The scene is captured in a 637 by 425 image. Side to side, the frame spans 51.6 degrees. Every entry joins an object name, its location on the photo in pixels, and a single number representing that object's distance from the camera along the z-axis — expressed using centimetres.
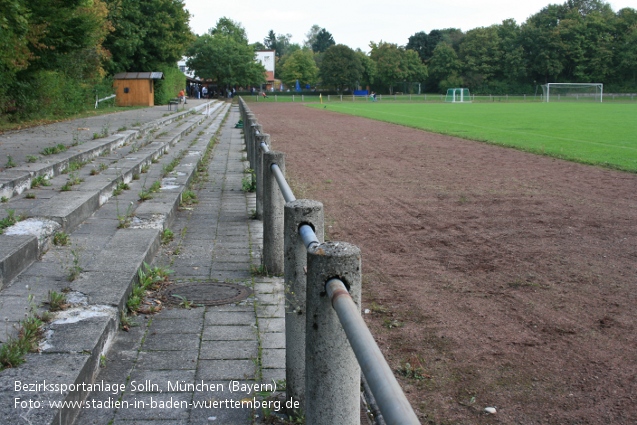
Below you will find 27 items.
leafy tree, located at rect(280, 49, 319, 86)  10881
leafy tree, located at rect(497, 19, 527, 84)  8969
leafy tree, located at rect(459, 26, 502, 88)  9281
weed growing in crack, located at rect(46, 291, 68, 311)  411
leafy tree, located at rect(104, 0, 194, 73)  4172
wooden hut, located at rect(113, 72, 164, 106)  4216
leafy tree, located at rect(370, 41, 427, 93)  9912
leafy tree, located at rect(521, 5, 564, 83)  8706
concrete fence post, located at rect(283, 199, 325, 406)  328
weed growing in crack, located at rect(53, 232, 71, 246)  570
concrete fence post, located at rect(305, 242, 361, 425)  237
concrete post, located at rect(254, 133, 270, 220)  785
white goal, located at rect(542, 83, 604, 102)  7486
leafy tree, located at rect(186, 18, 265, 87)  8225
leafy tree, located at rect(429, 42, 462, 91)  9475
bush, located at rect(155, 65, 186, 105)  4734
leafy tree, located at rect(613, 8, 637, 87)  8131
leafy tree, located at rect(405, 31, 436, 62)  11812
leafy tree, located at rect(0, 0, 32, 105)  1287
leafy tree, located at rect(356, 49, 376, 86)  10106
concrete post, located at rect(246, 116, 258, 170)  1207
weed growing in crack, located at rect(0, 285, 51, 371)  326
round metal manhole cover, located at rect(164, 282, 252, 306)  496
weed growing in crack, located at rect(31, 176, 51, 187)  782
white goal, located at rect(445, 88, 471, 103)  7875
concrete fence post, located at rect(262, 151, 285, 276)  566
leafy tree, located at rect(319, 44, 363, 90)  9569
